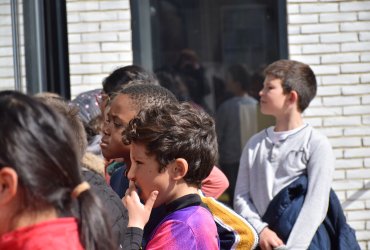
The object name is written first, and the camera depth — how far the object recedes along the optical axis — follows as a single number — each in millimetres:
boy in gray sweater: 7392
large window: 10784
